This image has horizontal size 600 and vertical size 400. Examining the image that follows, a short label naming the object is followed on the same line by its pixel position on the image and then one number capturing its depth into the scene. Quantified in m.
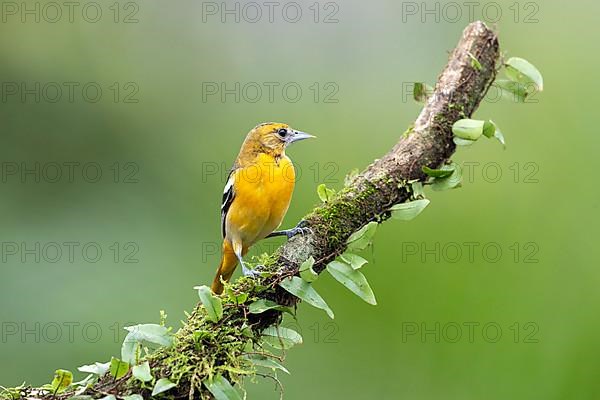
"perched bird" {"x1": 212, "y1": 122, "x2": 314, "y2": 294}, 6.61
